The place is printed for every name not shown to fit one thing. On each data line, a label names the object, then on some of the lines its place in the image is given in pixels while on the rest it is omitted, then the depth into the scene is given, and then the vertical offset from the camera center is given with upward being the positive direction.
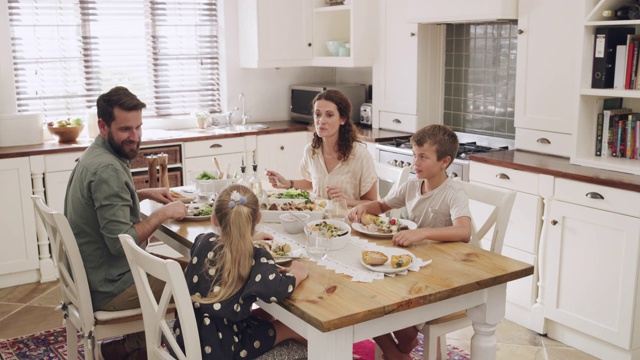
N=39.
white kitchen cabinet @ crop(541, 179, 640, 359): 3.34 -1.00
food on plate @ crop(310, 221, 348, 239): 2.57 -0.60
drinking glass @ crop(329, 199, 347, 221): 2.86 -0.57
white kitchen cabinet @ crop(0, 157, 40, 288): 4.46 -1.00
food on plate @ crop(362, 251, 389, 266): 2.32 -0.63
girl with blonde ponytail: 2.17 -0.65
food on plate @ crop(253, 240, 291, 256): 2.45 -0.63
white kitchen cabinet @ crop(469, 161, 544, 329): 3.76 -0.86
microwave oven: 5.60 -0.24
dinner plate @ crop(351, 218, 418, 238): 2.68 -0.63
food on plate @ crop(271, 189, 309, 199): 3.08 -0.56
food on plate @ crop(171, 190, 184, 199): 3.38 -0.61
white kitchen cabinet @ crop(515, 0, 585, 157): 3.80 -0.05
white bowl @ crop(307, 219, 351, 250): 2.53 -0.61
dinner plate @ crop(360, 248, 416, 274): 2.27 -0.65
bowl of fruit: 4.77 -0.41
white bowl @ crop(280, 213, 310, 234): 2.77 -0.61
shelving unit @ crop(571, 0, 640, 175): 3.48 -0.19
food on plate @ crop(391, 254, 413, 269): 2.30 -0.63
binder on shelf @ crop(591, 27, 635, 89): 3.56 +0.06
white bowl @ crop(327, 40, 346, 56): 5.48 +0.16
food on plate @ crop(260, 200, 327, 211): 2.94 -0.58
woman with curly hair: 3.53 -0.46
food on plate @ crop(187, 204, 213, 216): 3.05 -0.62
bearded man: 2.69 -0.53
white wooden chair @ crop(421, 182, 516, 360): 2.75 -0.69
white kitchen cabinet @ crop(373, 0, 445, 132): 4.85 -0.01
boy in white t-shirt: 2.81 -0.52
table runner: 2.28 -0.65
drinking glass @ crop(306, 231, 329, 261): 2.42 -0.61
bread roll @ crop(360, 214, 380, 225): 2.80 -0.61
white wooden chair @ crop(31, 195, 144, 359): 2.65 -0.91
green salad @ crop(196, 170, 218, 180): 3.41 -0.52
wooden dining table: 2.00 -0.68
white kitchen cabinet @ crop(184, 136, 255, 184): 5.11 -0.62
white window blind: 5.04 +0.10
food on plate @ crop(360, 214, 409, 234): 2.72 -0.61
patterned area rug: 3.55 -1.44
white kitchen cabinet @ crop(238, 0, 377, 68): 5.49 +0.27
